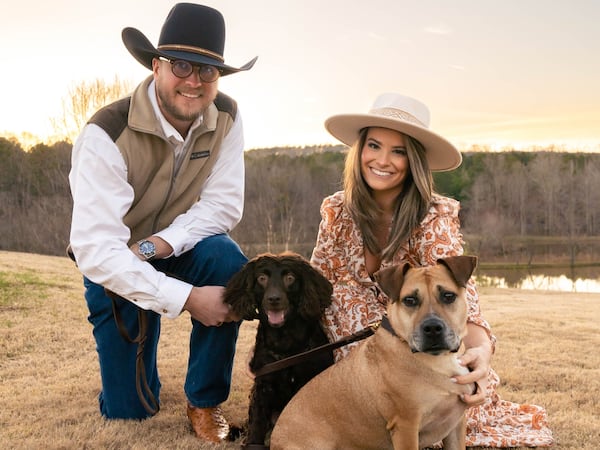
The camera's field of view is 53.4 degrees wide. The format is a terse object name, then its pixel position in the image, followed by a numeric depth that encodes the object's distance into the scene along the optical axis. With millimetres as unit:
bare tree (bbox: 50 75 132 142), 27781
